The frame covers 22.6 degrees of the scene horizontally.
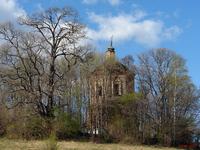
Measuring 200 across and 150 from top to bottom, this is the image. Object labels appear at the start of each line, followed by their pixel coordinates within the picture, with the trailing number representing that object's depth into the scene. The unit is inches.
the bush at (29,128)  1989.4
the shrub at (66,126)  2122.7
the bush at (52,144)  1069.8
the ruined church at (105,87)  2308.1
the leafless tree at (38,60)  2142.0
